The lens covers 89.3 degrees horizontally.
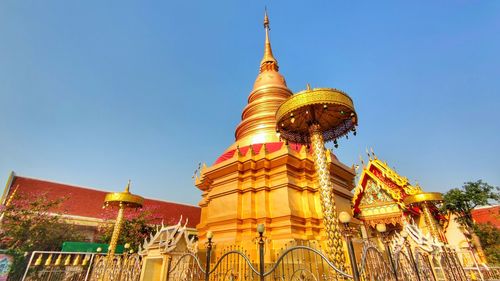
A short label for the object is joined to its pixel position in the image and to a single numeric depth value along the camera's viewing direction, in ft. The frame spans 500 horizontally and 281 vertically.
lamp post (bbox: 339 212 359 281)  10.88
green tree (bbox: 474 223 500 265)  46.65
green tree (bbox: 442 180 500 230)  50.26
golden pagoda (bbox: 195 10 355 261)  26.66
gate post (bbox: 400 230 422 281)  16.39
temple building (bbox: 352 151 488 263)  43.14
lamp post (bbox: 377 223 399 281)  13.51
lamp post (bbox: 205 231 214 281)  16.87
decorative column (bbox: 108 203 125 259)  36.04
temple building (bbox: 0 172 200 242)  52.19
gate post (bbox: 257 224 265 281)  13.98
